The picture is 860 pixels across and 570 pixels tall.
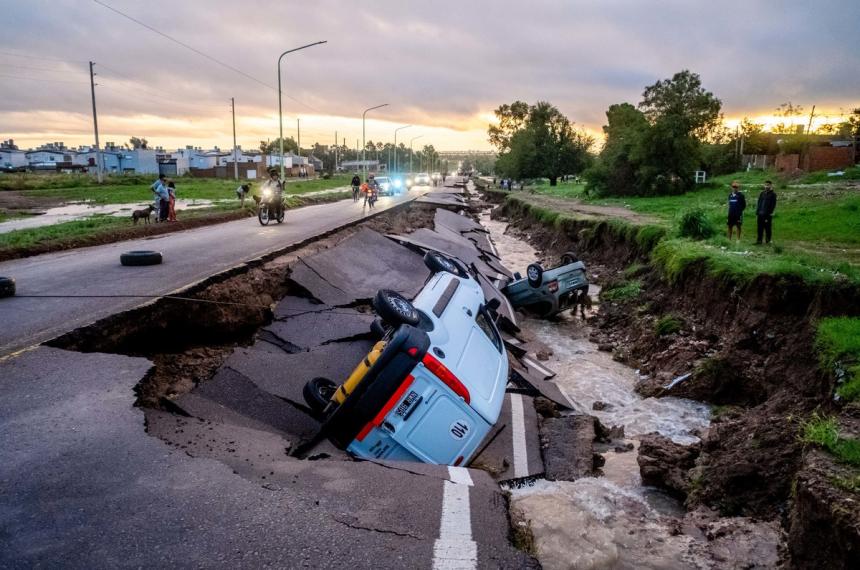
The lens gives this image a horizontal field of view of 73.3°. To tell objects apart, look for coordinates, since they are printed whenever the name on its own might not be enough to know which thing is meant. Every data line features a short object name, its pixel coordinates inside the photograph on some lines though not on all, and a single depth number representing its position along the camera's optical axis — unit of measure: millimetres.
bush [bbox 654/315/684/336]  11750
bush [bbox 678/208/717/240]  16219
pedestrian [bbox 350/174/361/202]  39547
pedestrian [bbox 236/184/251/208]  28398
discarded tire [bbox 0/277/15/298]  7645
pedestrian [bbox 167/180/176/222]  19922
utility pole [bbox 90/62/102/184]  49081
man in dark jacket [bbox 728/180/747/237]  15898
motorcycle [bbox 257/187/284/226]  19945
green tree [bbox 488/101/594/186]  76125
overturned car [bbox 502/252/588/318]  14484
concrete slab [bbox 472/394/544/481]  5535
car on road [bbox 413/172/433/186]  94625
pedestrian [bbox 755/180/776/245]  14348
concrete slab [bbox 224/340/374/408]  5840
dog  19266
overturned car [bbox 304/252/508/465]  4336
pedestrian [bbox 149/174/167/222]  19281
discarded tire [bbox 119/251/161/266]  10328
